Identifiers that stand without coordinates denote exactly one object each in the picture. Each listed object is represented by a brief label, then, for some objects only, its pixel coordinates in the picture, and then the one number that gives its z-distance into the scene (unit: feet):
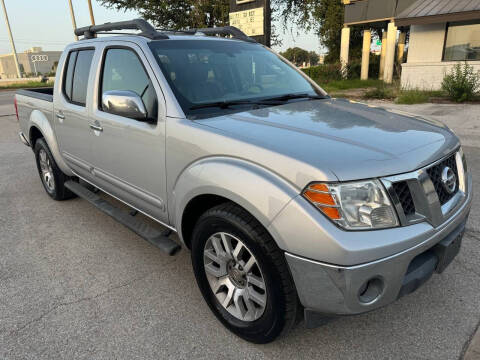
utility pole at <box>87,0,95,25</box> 70.33
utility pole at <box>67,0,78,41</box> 81.25
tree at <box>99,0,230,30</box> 72.84
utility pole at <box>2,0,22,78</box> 128.20
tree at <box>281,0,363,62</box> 77.97
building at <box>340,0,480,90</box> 43.83
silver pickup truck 5.80
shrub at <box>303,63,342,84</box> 72.08
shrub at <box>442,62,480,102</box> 37.78
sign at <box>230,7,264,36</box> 29.81
